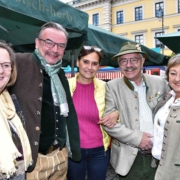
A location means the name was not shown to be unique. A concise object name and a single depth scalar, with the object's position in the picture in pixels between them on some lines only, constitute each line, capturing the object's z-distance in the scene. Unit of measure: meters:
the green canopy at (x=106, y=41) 3.34
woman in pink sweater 2.55
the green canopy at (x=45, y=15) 2.31
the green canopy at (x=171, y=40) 4.11
